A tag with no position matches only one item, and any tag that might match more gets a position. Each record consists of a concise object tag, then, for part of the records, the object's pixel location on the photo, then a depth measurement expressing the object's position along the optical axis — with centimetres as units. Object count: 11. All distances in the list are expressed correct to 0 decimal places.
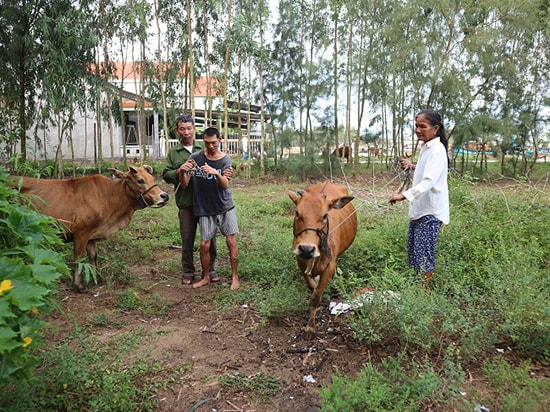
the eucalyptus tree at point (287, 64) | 1428
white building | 1730
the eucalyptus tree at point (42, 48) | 682
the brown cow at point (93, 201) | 428
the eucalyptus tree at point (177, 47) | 1261
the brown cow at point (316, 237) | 311
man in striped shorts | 422
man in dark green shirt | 444
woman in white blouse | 344
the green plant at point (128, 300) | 395
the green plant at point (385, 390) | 225
